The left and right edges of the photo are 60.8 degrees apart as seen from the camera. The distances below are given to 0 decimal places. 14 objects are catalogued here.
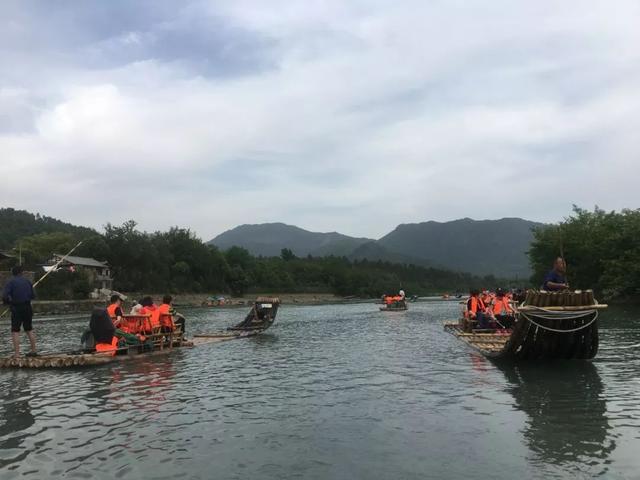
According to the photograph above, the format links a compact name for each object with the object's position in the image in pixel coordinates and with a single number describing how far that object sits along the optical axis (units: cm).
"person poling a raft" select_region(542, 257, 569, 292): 1578
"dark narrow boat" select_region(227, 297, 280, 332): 3152
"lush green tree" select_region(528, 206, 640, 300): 5944
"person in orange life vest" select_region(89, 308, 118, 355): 1836
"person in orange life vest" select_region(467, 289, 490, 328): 2397
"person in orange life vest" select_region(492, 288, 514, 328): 2331
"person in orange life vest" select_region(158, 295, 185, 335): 2209
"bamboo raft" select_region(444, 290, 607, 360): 1493
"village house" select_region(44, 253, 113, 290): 8306
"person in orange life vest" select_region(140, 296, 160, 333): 2145
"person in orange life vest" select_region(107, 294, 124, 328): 1942
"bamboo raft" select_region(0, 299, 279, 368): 1689
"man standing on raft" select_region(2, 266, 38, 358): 1625
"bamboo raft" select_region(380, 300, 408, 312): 6731
